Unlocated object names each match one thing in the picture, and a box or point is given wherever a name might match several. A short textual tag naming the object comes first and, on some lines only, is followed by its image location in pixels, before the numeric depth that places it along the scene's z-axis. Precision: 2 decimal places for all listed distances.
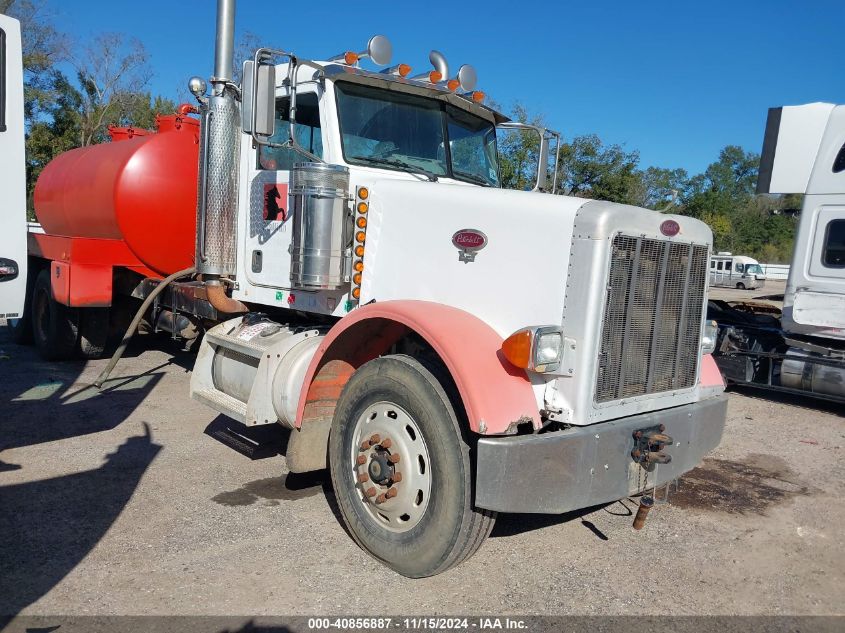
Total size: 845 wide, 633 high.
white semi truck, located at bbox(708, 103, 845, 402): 7.99
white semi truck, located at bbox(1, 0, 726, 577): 3.34
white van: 39.22
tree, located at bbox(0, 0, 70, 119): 28.09
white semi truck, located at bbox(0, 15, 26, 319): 4.04
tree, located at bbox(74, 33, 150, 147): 32.34
